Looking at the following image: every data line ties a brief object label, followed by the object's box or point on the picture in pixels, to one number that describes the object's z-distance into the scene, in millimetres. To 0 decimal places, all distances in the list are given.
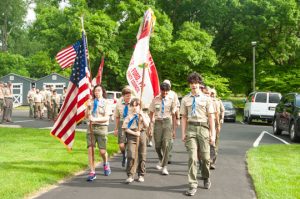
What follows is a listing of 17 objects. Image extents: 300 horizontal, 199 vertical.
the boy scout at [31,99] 27547
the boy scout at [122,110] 9266
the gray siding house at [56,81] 49372
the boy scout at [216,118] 10180
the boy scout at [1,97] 22047
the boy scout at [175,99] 9812
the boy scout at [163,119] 9680
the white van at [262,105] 28156
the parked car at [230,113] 31062
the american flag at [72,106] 9336
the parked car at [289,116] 17125
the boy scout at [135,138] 8727
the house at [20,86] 53125
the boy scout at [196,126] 7860
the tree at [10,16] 70438
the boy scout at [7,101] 22203
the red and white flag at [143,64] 9445
